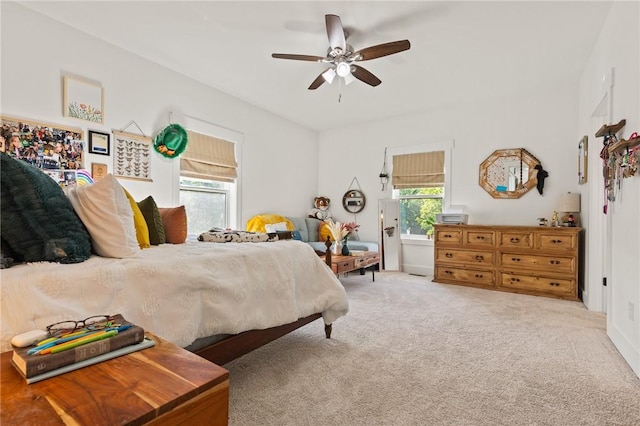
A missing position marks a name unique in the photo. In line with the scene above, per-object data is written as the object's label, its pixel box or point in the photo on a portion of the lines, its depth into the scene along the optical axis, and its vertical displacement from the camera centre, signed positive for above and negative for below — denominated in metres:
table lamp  3.91 +0.14
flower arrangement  4.41 -0.22
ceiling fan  2.65 +1.44
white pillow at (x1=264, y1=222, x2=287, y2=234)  4.79 -0.20
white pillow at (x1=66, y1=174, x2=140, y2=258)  1.61 -0.02
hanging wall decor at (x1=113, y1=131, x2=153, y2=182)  3.31 +0.60
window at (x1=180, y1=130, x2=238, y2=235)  4.14 +0.43
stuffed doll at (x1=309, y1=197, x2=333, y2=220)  6.19 +0.12
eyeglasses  1.02 -0.38
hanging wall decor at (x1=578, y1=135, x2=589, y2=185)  3.63 +0.67
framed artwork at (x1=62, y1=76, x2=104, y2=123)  2.94 +1.06
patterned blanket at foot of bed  2.64 -0.20
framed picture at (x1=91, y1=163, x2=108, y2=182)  3.13 +0.41
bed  1.22 -0.29
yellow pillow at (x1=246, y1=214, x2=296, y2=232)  4.79 -0.11
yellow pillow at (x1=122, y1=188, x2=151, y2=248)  2.11 -0.10
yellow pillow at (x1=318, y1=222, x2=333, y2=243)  5.71 -0.32
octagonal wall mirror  4.54 +0.62
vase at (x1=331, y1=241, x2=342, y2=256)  4.42 -0.46
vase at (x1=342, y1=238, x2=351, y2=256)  4.36 -0.50
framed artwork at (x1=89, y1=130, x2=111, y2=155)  3.12 +0.68
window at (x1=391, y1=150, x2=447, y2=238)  5.33 +0.45
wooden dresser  3.83 -0.55
